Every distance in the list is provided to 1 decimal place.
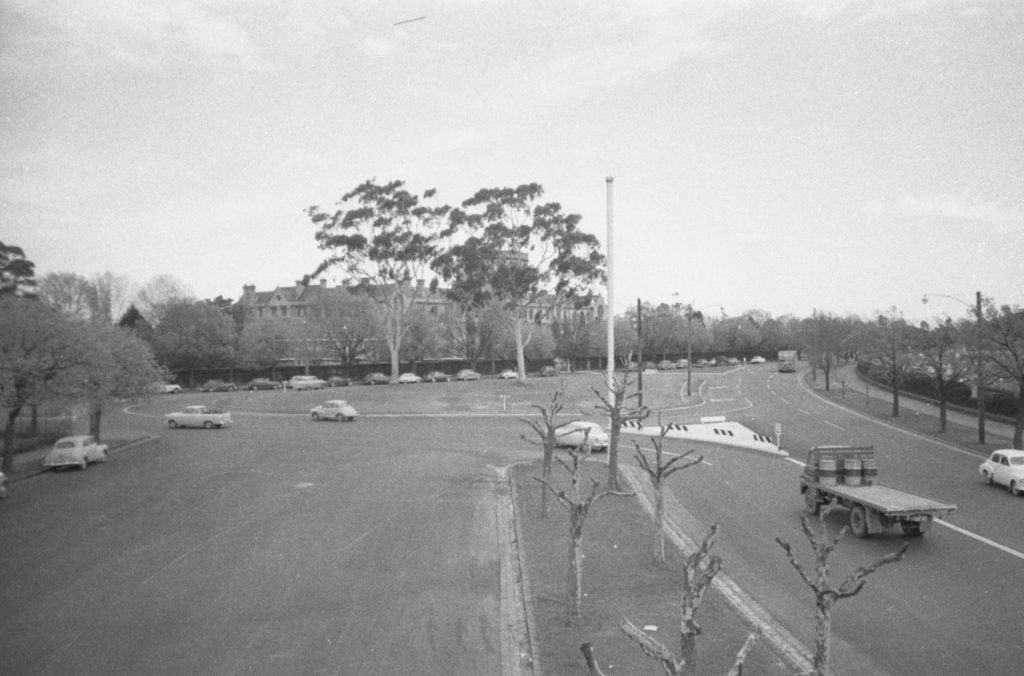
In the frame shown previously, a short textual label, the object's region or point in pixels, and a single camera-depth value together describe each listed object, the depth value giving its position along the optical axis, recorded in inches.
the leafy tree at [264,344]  3319.4
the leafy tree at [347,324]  3462.1
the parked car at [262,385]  3048.7
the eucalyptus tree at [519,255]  2459.4
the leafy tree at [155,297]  3390.7
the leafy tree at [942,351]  1537.9
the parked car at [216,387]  3078.2
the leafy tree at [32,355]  1030.4
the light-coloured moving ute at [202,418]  1770.4
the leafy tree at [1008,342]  1222.3
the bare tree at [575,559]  489.1
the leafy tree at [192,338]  3139.8
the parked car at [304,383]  2881.4
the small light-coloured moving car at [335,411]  1946.4
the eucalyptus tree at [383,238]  2586.1
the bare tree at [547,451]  794.2
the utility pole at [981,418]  1354.8
